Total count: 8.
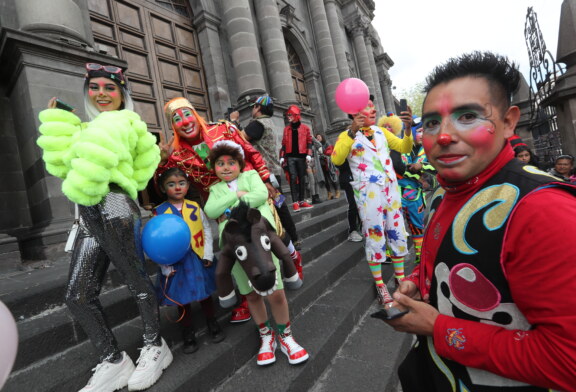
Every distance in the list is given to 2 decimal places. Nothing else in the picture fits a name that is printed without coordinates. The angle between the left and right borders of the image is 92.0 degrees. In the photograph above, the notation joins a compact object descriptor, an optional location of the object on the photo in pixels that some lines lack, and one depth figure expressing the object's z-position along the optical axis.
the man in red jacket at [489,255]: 0.65
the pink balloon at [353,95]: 2.65
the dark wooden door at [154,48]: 6.07
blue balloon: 1.77
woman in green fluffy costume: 1.54
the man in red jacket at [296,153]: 5.81
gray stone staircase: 1.78
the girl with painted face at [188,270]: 2.03
